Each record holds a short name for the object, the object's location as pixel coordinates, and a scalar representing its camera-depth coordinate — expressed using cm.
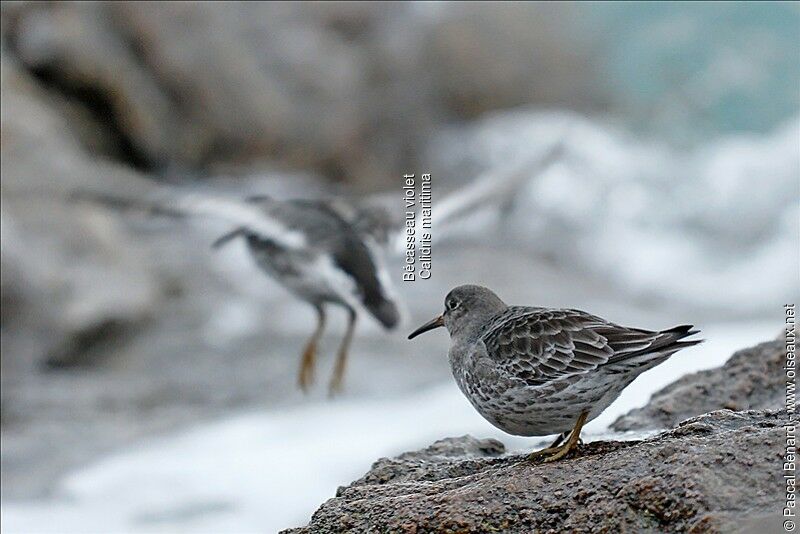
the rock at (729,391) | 795
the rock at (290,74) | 2186
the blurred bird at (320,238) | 1505
